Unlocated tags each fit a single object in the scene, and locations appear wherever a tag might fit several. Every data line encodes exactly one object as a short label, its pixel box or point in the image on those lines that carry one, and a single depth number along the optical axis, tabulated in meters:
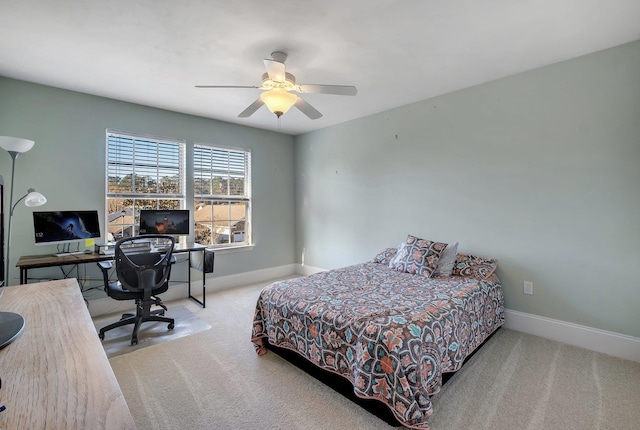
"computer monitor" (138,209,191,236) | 3.63
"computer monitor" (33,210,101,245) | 2.93
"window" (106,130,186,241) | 3.67
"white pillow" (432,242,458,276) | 3.12
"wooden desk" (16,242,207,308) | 2.68
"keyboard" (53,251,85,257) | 3.03
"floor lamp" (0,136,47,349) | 2.58
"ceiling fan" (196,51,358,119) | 2.38
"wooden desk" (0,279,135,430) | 0.70
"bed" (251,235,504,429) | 1.71
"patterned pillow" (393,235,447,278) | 3.09
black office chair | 2.75
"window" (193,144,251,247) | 4.39
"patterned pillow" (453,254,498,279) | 2.98
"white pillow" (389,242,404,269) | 3.38
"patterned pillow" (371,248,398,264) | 3.69
